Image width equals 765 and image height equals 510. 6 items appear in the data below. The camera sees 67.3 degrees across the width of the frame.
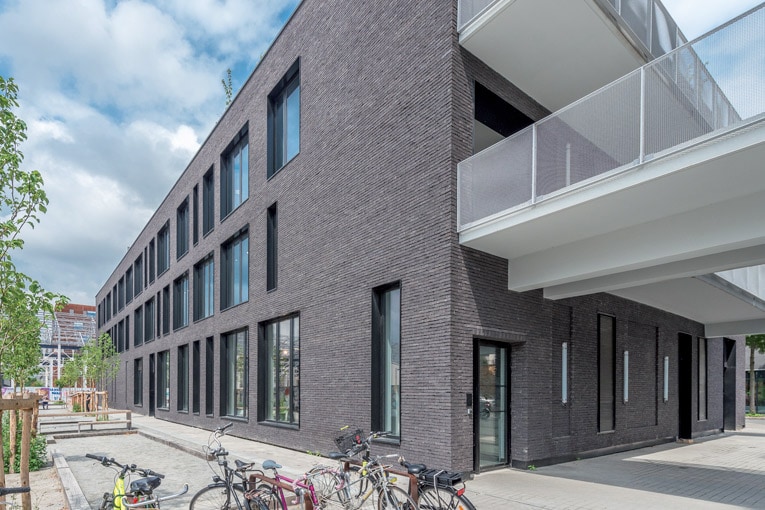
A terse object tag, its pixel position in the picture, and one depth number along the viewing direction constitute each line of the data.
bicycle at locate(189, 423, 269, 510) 6.18
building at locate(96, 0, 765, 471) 7.68
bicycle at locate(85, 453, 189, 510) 5.26
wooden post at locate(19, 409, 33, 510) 6.34
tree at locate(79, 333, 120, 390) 31.70
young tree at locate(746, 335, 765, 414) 30.69
